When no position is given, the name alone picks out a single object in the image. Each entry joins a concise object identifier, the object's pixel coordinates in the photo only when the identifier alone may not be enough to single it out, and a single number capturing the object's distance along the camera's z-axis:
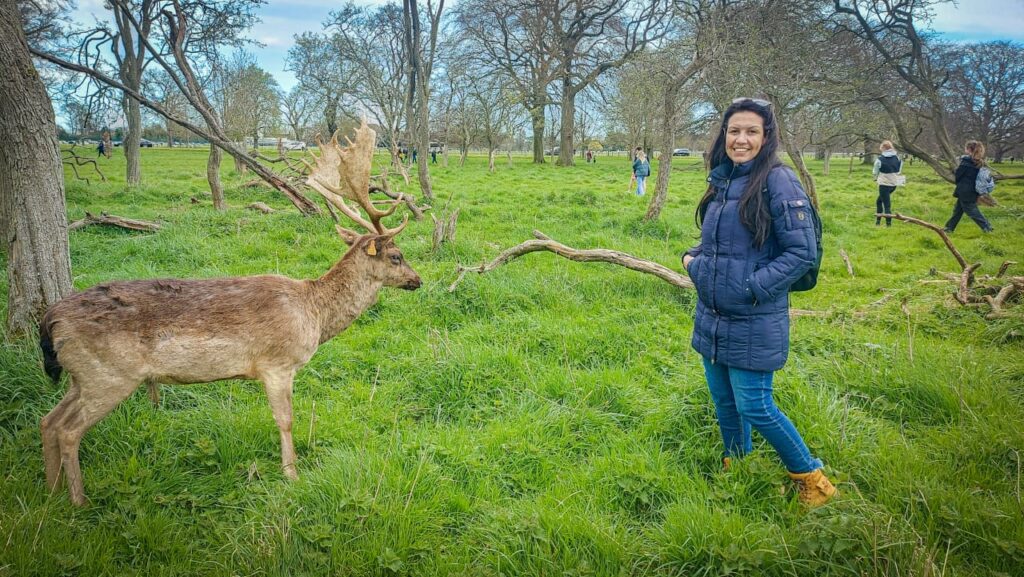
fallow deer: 2.87
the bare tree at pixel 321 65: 27.62
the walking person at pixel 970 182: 10.34
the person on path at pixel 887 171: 11.39
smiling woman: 2.48
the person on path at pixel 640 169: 16.67
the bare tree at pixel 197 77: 5.96
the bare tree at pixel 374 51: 22.14
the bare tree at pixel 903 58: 13.66
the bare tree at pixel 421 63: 11.73
